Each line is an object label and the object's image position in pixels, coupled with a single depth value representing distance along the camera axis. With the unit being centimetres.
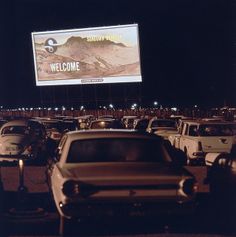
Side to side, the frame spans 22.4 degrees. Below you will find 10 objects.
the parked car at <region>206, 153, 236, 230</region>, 1028
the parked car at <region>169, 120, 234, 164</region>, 1741
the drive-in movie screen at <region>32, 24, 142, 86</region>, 5084
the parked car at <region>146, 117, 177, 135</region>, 2467
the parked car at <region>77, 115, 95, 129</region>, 3086
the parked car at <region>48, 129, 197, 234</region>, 737
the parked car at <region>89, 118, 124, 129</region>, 2509
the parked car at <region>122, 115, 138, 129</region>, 3169
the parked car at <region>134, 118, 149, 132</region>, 2778
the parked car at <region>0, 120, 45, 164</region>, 1872
